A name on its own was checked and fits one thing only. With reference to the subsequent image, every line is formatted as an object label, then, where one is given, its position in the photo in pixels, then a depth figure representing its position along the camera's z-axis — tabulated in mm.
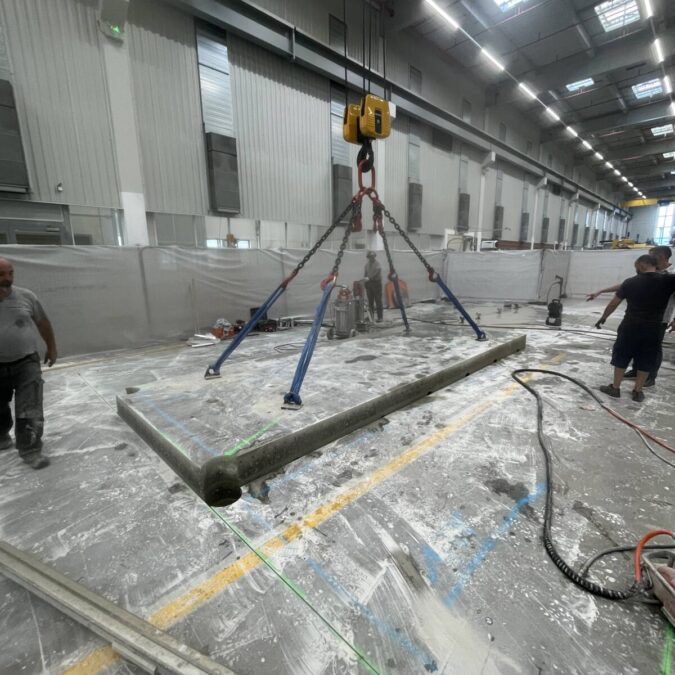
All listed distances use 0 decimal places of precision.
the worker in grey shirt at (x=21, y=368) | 2564
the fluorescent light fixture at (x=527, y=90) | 14008
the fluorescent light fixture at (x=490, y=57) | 11773
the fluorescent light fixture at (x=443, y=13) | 9524
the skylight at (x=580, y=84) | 14195
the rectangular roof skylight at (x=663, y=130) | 18797
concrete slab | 2365
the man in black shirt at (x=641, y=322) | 3383
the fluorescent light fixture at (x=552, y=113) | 16594
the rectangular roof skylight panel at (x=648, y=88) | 14456
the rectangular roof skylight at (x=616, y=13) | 10188
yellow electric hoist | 3881
